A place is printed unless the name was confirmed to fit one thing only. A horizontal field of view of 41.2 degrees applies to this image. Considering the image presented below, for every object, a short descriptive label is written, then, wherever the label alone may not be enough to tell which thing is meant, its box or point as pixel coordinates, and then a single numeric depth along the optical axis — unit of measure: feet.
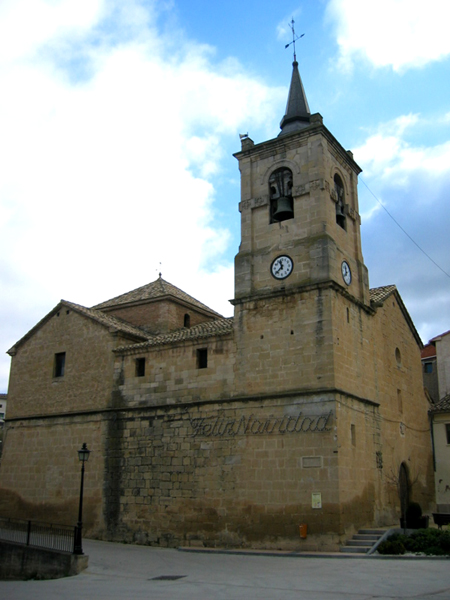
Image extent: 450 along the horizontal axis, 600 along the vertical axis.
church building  62.54
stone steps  56.44
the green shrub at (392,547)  53.67
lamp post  52.44
